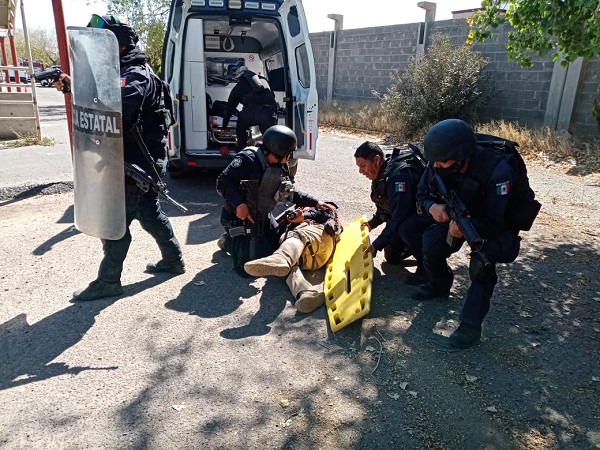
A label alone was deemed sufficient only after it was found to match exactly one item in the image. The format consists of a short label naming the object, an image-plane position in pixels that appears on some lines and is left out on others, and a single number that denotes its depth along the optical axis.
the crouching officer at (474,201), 2.74
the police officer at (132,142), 3.20
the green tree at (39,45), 42.24
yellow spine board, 3.08
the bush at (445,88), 10.78
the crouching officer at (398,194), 3.54
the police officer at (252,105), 5.98
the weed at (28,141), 8.95
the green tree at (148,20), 17.67
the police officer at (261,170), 3.69
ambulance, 5.79
